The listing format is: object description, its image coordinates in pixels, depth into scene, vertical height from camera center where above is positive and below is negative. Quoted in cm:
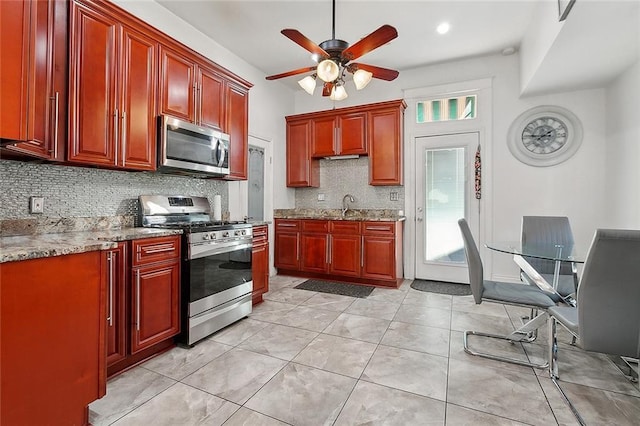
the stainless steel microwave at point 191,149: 248 +58
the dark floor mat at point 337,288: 375 -99
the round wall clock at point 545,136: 358 +97
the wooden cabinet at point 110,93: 194 +85
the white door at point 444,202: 409 +17
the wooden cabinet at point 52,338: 117 -54
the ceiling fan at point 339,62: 223 +129
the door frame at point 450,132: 397 +112
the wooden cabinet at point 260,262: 316 -53
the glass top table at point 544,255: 201 -28
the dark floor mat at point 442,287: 377 -98
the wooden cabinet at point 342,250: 396 -52
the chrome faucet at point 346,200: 469 +21
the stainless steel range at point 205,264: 231 -44
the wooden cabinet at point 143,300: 189 -60
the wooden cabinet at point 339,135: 437 +118
